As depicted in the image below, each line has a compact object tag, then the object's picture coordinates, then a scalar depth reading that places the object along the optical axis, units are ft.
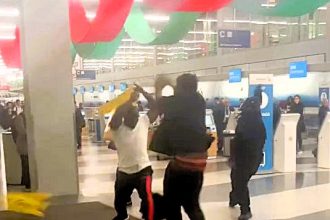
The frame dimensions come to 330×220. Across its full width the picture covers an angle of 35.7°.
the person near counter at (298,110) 43.06
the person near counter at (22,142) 27.48
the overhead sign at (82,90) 97.44
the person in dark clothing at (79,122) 50.03
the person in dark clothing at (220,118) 44.82
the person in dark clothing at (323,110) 40.32
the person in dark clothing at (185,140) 13.14
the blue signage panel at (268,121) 32.65
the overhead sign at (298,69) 49.37
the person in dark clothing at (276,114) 37.48
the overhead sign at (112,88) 82.44
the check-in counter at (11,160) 31.07
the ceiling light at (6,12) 58.21
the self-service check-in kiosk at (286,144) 32.89
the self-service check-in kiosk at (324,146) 34.35
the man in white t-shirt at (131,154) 15.72
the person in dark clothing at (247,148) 20.04
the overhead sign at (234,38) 45.75
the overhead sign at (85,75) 77.60
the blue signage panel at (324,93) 48.05
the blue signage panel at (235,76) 56.29
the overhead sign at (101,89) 88.97
